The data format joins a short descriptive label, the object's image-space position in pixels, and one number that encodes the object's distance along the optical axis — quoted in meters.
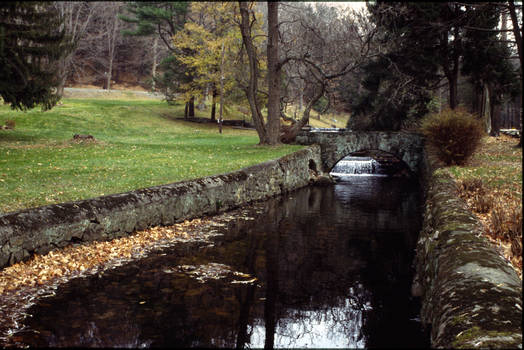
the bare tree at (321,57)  20.62
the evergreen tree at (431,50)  20.88
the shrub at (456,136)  14.01
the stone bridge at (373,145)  21.88
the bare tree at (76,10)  36.53
